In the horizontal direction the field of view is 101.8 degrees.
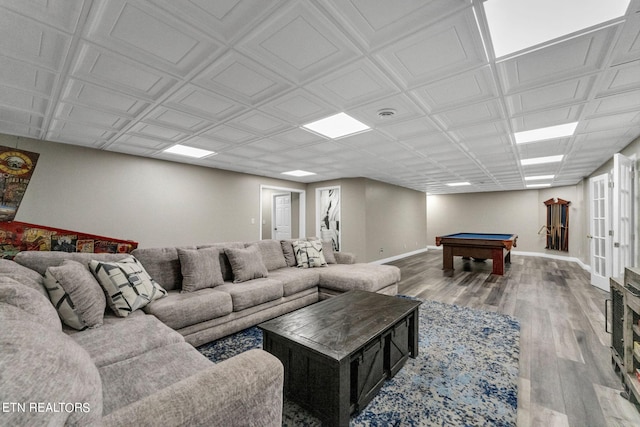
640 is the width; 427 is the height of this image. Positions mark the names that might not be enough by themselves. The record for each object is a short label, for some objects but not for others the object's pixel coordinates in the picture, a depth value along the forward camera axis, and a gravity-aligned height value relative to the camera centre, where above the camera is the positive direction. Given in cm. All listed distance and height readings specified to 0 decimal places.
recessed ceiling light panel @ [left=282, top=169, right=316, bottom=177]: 595 +100
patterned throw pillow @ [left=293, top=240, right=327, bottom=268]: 395 -60
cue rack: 814 -23
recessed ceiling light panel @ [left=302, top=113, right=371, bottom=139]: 297 +110
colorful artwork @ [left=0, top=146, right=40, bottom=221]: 342 +48
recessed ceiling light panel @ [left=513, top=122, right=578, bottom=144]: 316 +109
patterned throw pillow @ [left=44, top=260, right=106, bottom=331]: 171 -56
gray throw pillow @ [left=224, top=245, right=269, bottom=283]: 308 -60
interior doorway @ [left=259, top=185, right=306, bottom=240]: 772 +9
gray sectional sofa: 66 -63
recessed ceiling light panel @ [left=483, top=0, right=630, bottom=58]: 140 +114
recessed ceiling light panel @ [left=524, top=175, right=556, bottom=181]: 649 +101
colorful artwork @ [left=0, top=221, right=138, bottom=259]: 323 -37
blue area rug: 160 -124
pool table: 577 -77
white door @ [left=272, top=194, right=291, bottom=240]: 796 -3
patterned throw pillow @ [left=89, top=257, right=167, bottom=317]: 203 -58
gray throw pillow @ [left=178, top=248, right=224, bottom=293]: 270 -59
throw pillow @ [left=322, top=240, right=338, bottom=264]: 428 -62
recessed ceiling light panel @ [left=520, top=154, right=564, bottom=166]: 457 +104
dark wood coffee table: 150 -90
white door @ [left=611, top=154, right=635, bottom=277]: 361 +5
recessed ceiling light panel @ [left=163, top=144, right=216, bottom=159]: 410 +105
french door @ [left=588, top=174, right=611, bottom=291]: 426 -27
